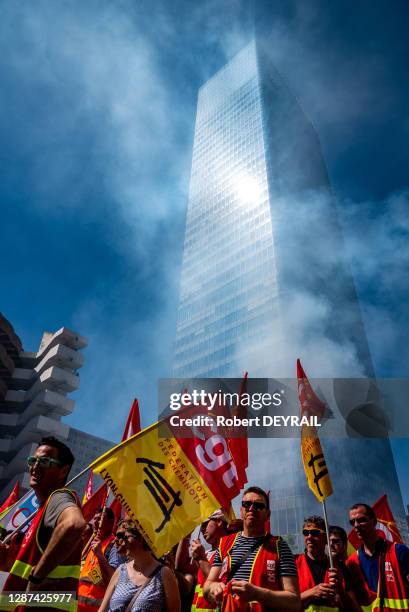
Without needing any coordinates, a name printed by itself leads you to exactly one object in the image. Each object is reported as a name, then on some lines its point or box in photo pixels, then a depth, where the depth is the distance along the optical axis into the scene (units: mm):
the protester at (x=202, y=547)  4102
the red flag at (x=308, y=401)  6340
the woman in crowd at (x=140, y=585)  3438
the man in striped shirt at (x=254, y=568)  3006
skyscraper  78250
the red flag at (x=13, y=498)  10902
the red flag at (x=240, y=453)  6363
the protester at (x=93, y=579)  4691
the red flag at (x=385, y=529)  7914
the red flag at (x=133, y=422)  7438
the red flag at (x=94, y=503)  9266
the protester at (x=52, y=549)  2635
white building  49844
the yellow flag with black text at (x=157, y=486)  4234
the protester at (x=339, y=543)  5301
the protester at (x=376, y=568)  4242
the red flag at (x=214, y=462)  5020
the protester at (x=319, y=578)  4023
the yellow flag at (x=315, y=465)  5160
